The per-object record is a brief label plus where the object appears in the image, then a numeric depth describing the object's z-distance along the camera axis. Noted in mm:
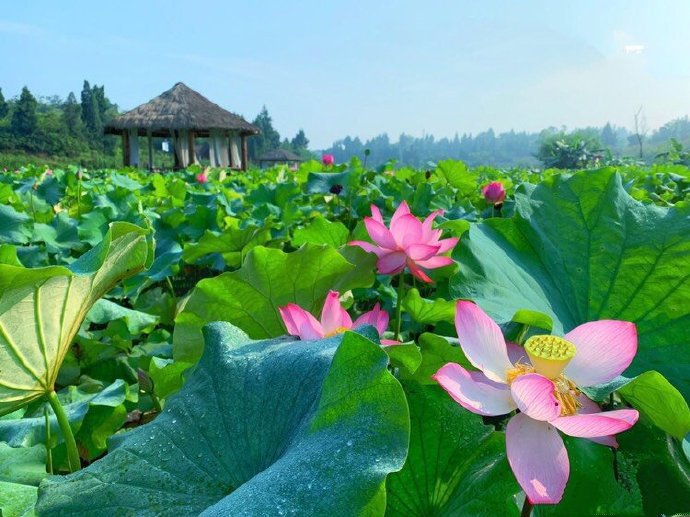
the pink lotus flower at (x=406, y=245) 931
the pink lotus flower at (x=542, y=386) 396
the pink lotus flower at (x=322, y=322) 647
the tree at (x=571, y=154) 32469
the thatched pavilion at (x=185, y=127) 20234
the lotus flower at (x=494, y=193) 2074
